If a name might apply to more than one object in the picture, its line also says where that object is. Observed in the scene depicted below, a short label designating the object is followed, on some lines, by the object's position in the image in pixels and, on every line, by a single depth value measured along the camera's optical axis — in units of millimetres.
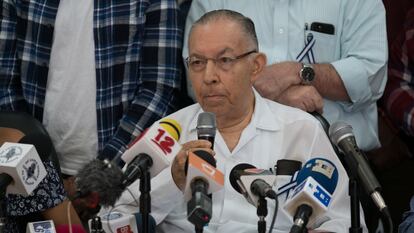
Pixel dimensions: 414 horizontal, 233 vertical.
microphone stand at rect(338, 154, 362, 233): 4325
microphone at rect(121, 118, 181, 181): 4187
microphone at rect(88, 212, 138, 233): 5033
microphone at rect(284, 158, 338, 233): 4008
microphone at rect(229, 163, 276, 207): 4089
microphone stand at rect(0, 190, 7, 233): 4233
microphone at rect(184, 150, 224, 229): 3637
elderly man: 5639
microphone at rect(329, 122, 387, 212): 3979
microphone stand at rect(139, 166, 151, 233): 4249
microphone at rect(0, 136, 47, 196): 4226
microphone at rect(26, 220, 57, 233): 4804
